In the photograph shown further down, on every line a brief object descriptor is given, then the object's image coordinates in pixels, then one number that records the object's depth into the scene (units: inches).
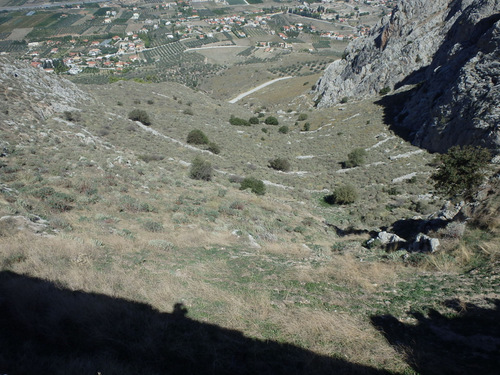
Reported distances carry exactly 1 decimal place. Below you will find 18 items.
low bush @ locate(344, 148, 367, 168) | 1261.1
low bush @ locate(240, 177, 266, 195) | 907.9
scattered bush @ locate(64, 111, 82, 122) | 1036.3
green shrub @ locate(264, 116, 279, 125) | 2038.9
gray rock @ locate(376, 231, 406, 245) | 533.3
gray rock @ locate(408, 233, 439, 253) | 419.8
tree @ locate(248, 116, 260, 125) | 1963.6
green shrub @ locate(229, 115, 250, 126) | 1837.2
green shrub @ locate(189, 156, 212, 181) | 911.0
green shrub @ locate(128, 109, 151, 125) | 1352.1
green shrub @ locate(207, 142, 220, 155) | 1288.1
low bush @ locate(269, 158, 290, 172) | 1252.5
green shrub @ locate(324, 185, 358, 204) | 943.7
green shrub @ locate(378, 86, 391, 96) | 2094.0
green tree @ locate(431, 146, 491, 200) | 557.0
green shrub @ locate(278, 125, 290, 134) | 1847.9
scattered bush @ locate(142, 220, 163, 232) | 488.7
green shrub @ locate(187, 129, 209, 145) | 1321.4
